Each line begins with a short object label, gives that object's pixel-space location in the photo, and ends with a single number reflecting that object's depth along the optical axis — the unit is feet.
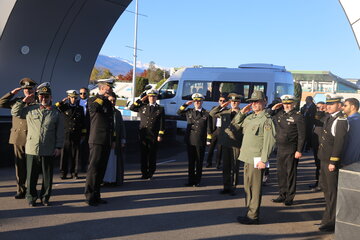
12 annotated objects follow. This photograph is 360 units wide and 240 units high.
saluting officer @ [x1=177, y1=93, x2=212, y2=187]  25.68
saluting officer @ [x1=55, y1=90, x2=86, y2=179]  26.61
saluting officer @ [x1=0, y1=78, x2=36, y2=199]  19.92
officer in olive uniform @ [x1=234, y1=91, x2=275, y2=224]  17.40
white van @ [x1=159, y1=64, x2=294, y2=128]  53.01
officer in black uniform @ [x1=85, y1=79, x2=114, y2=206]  19.56
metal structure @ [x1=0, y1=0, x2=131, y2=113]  32.07
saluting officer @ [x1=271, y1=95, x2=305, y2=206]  21.95
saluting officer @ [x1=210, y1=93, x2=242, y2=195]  23.48
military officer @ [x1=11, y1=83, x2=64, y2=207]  18.93
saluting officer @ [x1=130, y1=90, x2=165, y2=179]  27.10
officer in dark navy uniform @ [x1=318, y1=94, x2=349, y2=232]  17.37
